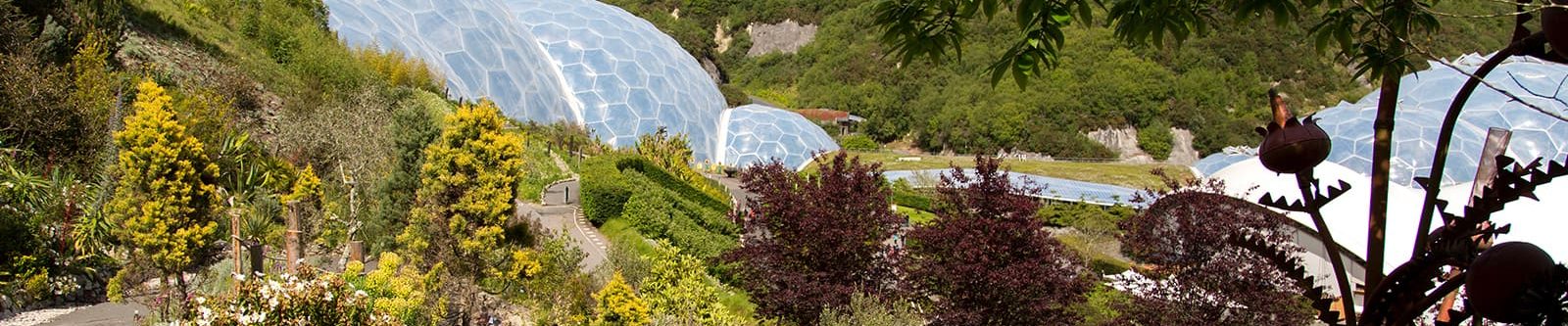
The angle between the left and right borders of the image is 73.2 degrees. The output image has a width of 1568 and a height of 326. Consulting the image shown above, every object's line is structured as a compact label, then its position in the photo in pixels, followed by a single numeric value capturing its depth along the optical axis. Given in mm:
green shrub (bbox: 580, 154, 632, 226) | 17391
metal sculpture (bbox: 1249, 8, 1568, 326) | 1564
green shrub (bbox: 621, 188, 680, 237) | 16234
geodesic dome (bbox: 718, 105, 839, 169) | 34281
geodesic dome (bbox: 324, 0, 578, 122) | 25609
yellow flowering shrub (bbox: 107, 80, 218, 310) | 8914
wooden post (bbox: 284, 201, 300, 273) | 8805
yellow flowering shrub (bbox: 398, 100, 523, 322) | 9703
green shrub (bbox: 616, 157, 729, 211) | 20953
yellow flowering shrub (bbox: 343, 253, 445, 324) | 9039
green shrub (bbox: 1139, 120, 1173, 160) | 53438
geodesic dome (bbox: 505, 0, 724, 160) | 31391
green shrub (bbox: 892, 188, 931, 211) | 26933
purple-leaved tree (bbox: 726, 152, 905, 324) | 9938
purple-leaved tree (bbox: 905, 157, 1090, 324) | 8734
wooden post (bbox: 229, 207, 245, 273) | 8594
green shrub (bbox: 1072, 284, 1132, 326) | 11292
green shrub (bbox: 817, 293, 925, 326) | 8836
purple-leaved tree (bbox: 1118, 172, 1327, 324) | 8562
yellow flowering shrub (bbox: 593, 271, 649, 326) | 8453
